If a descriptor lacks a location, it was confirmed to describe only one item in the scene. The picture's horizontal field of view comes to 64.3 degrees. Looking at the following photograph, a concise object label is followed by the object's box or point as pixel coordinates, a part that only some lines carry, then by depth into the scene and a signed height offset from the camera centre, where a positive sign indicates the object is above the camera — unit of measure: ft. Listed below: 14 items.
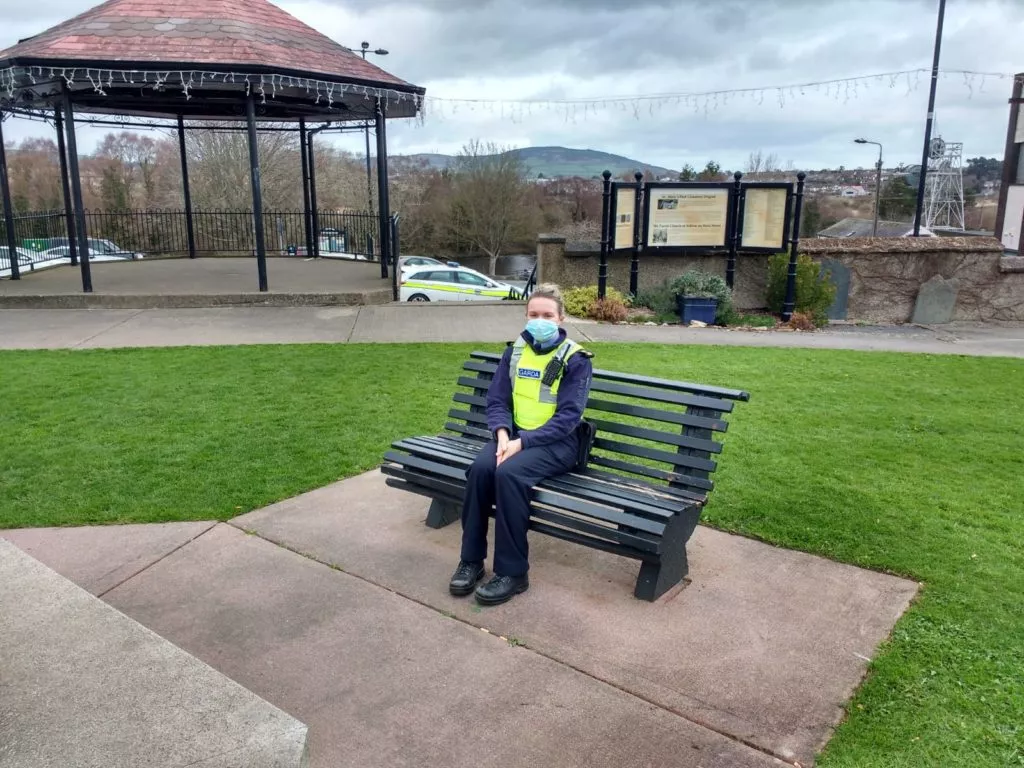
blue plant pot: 41.91 -4.65
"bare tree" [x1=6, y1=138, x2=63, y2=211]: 107.14 +4.69
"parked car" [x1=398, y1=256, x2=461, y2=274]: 109.01 -6.46
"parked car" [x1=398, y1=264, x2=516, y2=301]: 74.23 -6.74
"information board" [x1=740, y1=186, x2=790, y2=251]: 44.68 +0.03
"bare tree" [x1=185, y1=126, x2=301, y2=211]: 125.08 +6.35
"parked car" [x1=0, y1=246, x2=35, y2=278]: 47.62 -3.10
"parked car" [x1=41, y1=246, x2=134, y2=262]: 54.35 -3.23
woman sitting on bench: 12.16 -3.49
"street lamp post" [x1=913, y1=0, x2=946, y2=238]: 67.92 +10.08
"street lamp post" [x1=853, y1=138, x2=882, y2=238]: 126.56 +6.40
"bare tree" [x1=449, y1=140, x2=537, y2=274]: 180.14 +3.11
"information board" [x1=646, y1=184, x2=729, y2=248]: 44.70 -0.01
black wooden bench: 11.80 -4.15
